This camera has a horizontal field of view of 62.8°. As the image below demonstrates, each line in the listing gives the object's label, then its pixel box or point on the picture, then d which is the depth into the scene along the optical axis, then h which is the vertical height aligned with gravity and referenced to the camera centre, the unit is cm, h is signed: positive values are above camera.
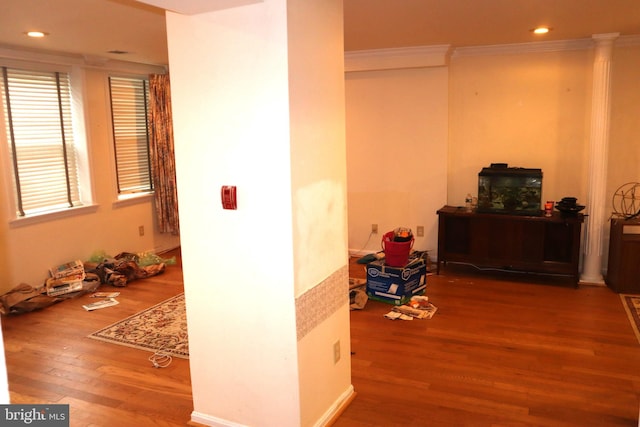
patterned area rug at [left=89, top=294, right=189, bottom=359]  379 -139
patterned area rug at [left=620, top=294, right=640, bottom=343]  398 -140
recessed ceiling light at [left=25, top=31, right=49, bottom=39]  407 +94
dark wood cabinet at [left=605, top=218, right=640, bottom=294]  465 -107
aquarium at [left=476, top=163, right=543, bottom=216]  509 -48
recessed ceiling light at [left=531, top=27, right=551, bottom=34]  439 +93
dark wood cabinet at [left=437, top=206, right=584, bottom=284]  492 -98
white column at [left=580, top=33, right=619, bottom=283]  471 -18
